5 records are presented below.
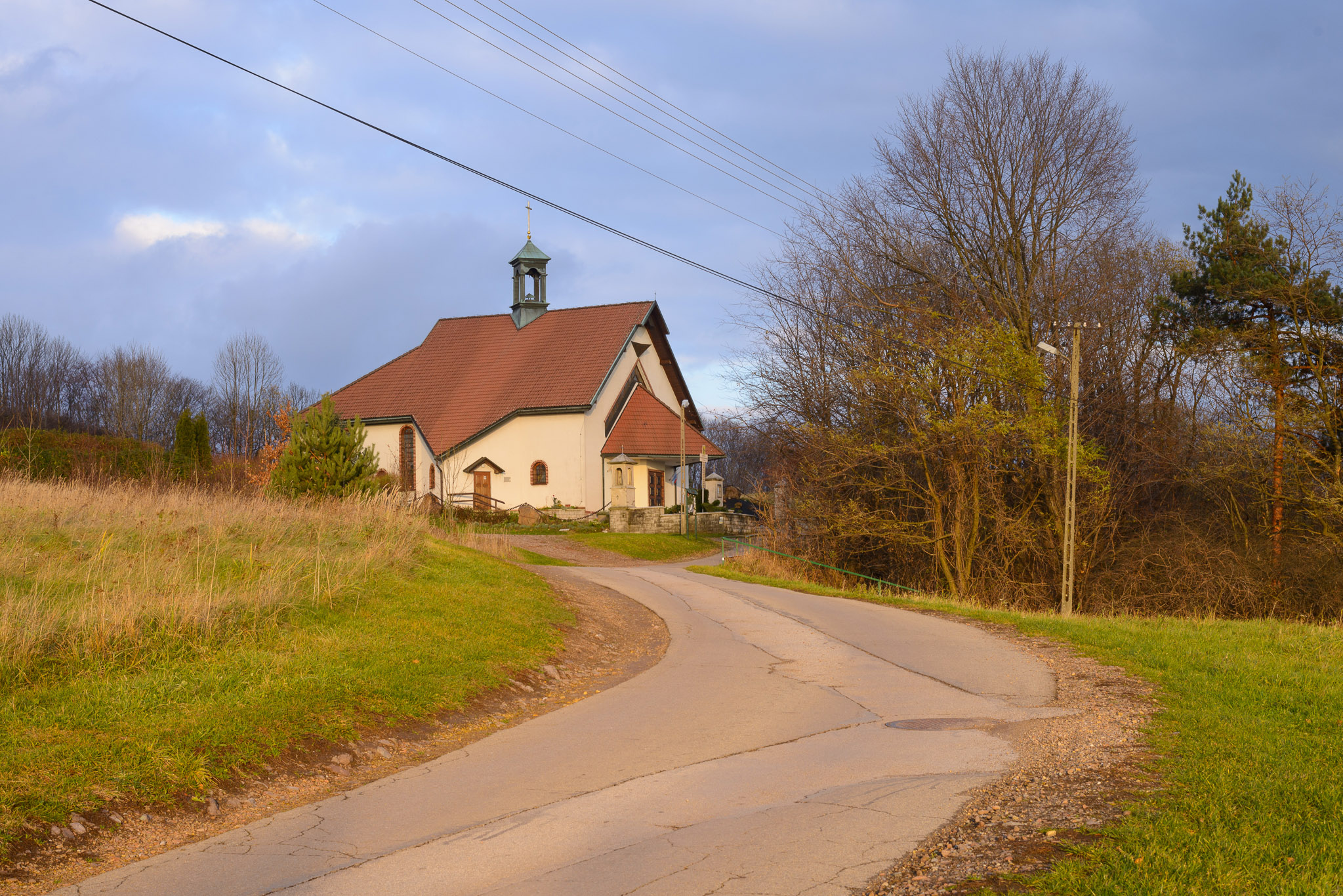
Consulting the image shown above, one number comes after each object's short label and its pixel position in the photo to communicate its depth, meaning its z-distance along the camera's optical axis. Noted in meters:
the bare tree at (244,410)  68.50
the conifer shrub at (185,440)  34.25
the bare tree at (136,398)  76.56
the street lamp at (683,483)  40.53
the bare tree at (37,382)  76.67
